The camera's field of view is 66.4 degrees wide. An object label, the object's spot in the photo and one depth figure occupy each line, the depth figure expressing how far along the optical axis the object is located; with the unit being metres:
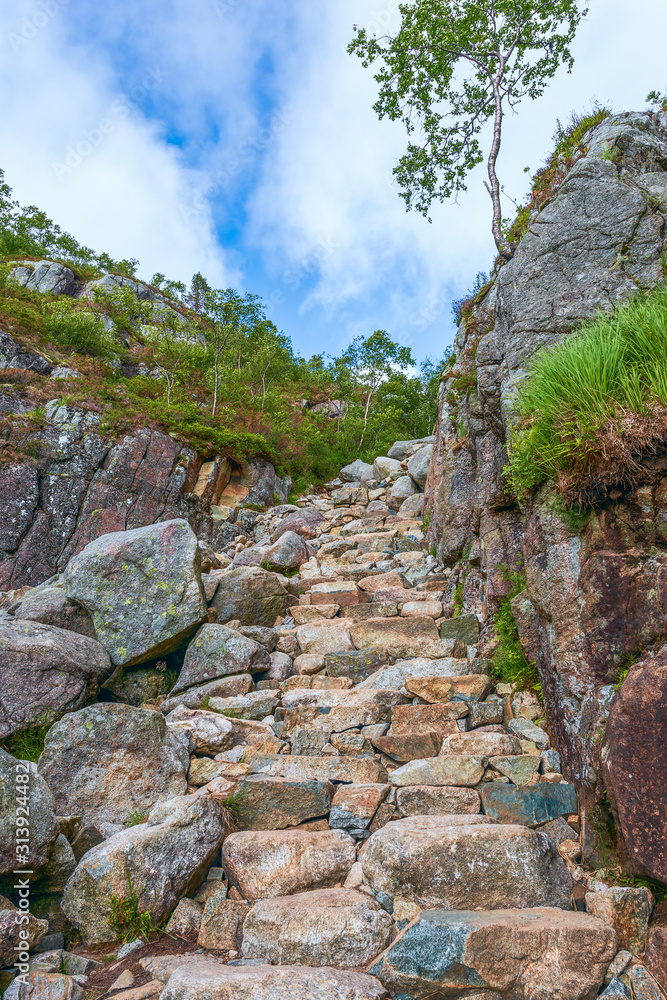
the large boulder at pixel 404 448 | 23.16
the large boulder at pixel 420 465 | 16.75
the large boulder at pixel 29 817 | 3.88
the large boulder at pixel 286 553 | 11.98
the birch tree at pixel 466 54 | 14.33
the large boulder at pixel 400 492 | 17.03
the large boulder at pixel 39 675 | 5.53
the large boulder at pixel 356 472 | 21.55
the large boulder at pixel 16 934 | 3.45
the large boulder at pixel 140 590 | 7.26
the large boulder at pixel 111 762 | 5.11
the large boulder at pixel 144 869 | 3.88
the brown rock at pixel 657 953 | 3.05
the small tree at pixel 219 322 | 24.42
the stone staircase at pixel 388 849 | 3.12
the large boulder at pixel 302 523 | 15.34
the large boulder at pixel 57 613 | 7.50
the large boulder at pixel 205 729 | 5.87
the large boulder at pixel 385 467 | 20.94
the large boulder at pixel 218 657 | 7.32
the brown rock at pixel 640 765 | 3.46
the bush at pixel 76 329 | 22.81
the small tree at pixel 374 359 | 31.12
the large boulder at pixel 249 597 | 8.90
